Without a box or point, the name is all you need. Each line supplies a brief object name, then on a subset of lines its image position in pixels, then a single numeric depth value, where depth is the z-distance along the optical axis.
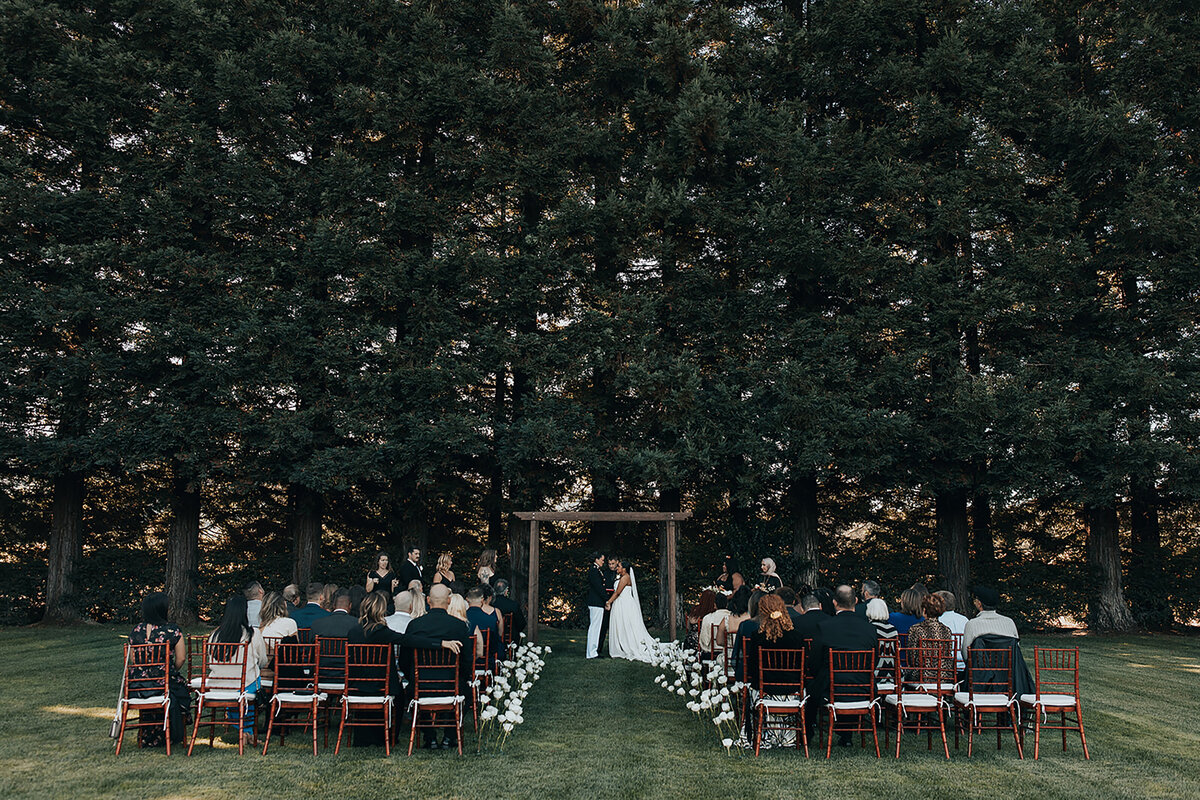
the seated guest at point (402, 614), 8.91
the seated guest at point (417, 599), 9.02
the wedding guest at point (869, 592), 10.39
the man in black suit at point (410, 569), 12.98
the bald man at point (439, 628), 8.24
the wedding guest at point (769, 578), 11.92
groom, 14.58
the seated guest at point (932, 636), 8.33
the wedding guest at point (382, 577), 12.45
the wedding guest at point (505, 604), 11.62
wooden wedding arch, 15.60
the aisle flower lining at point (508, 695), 7.59
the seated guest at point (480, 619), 10.07
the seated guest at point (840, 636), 8.14
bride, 14.60
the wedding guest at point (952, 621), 9.34
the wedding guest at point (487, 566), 12.80
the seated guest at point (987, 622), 8.36
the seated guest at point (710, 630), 10.74
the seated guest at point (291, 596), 10.52
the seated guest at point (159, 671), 7.86
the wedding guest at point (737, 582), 11.95
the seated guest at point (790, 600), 8.97
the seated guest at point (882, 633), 9.21
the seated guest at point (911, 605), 8.92
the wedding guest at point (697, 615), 11.88
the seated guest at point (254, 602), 9.80
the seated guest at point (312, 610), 9.39
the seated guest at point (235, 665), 8.16
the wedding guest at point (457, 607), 9.35
